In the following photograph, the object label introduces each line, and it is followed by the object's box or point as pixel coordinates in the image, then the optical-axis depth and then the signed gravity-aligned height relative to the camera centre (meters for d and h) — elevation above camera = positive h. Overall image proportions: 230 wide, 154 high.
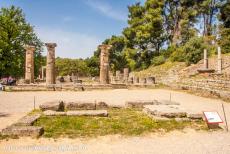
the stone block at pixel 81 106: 7.44 -1.16
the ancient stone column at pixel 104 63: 17.20 +1.62
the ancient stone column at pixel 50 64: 16.30 +1.46
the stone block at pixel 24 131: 4.57 -1.38
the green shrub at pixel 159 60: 23.49 +2.57
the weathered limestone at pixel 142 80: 18.02 -0.17
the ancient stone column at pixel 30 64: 18.04 +1.60
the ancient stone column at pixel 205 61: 15.98 +1.60
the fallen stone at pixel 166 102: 7.62 -1.05
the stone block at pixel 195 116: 5.84 -1.27
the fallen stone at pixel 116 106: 7.64 -1.20
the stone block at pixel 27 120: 5.08 -1.26
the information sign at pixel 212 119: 5.12 -1.21
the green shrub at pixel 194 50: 19.26 +3.25
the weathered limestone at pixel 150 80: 17.69 -0.12
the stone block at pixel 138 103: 7.71 -1.09
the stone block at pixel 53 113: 6.20 -1.23
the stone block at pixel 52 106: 7.02 -1.10
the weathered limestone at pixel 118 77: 23.89 +0.28
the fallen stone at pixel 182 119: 5.71 -1.35
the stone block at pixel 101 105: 7.51 -1.14
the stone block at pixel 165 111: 5.98 -1.16
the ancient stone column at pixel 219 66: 13.70 +1.01
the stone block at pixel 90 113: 6.18 -1.23
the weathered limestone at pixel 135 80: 18.75 -0.12
